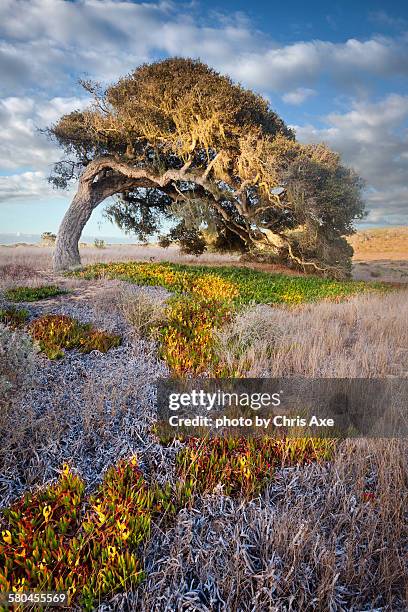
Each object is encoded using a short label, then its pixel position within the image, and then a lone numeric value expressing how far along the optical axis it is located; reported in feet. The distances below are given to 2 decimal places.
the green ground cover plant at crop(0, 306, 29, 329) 24.84
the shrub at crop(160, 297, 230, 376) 19.69
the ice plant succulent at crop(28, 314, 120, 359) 21.17
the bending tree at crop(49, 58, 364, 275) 48.62
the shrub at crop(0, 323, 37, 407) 14.82
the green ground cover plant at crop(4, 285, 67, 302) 32.91
